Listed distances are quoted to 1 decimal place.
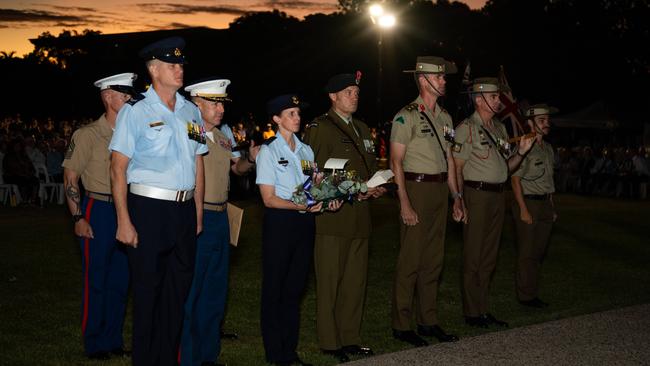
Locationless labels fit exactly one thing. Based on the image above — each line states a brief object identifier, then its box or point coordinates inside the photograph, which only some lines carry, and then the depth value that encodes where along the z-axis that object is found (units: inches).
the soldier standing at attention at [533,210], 414.0
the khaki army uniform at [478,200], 366.3
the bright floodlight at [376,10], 1155.1
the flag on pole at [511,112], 406.9
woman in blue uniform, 276.7
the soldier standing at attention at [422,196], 330.3
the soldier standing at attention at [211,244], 276.8
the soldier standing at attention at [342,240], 300.8
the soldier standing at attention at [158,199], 226.4
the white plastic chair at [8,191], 913.5
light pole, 1128.8
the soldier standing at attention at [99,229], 291.0
